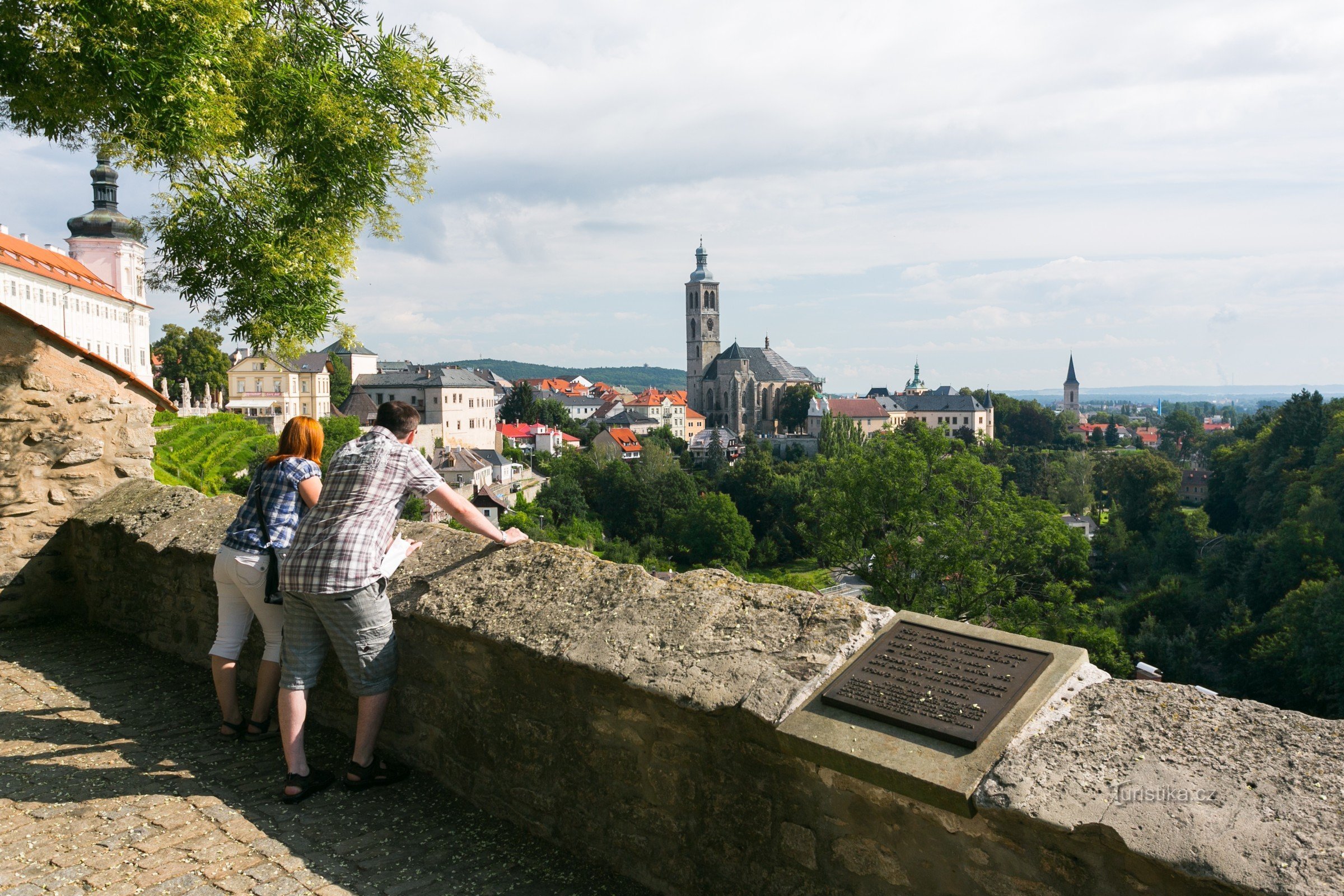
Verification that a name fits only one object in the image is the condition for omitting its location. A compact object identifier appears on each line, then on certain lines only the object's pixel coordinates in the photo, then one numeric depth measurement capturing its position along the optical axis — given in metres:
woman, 3.84
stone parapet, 1.97
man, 3.27
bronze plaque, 2.46
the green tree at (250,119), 5.11
